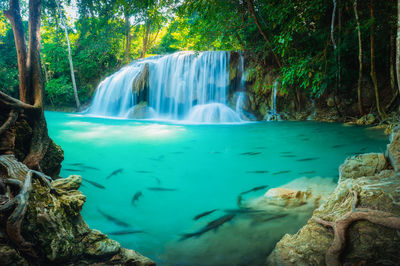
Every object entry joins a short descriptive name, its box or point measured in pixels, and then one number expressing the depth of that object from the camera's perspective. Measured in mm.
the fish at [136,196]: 3062
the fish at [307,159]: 4648
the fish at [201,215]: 2592
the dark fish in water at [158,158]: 5113
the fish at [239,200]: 2894
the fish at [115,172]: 4078
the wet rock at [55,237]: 1313
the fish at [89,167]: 4471
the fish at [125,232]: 2291
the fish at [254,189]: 3264
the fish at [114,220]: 2488
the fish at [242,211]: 2617
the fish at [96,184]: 3568
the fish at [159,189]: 3473
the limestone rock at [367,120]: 7633
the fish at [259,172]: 4090
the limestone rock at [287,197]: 2678
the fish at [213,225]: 2217
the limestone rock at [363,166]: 2566
